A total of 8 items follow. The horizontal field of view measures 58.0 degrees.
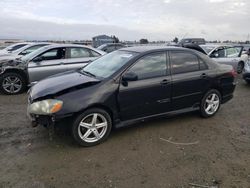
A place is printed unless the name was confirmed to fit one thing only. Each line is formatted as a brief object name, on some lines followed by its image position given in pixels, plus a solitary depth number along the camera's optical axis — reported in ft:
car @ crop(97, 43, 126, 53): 49.03
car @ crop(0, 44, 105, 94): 22.38
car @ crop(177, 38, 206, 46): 69.48
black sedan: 11.43
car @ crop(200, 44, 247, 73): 30.22
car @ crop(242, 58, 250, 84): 26.89
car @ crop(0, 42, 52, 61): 31.80
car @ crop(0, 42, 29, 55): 43.36
